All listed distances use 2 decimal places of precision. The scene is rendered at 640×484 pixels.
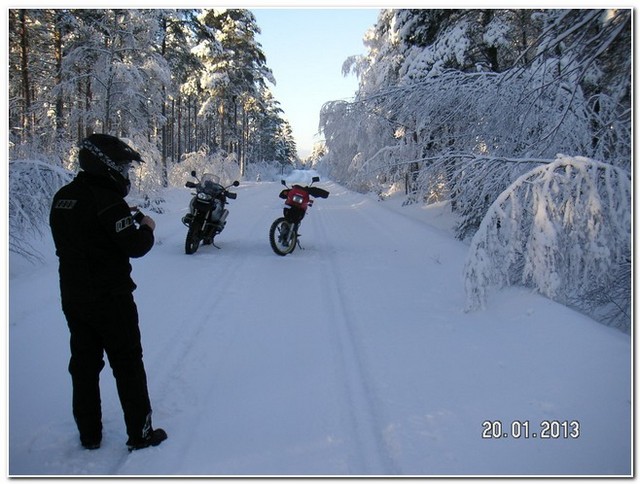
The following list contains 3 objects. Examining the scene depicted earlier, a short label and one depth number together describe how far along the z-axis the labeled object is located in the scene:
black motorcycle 7.99
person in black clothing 2.32
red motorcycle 8.25
